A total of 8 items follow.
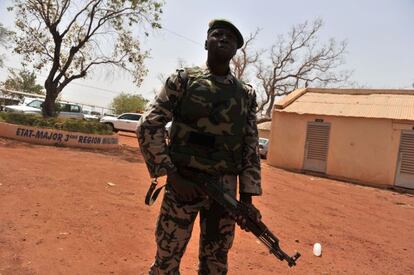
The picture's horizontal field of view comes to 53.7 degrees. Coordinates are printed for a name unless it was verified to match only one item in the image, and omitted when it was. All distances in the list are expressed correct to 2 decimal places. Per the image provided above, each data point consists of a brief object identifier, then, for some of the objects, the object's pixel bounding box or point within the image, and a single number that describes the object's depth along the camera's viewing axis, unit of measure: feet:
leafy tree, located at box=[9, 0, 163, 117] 52.11
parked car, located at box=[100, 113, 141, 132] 77.36
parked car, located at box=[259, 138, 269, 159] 76.96
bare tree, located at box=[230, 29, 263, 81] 118.11
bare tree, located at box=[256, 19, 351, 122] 114.66
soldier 7.87
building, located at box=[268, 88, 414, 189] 50.78
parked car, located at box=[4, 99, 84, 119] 62.90
